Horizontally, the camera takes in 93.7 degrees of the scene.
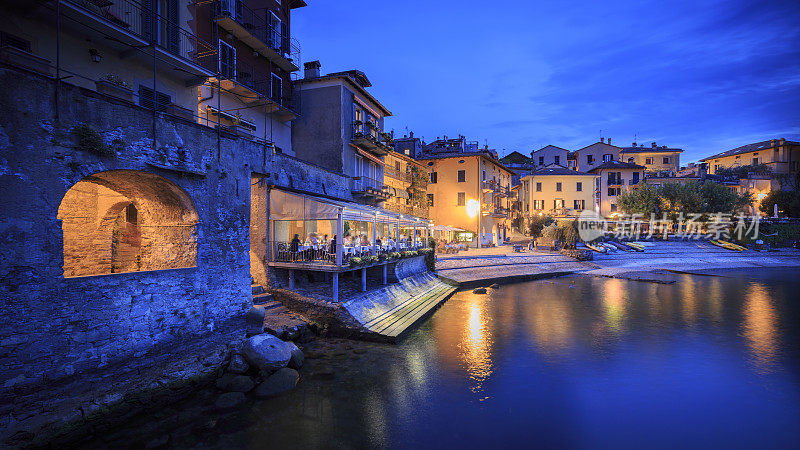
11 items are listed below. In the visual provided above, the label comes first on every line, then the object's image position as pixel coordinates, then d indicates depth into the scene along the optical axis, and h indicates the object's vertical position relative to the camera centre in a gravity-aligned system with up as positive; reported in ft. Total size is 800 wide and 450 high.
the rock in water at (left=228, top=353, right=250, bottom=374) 33.78 -11.87
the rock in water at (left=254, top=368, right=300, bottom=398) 32.22 -13.22
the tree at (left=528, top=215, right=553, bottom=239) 154.40 +2.04
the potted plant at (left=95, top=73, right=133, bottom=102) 37.50 +15.46
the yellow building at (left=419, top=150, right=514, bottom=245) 134.72 +14.51
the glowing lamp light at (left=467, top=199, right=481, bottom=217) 133.83 +7.93
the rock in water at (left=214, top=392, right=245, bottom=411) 29.91 -13.52
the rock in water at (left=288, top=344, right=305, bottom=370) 36.58 -12.50
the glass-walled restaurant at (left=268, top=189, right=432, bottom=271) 47.75 -0.28
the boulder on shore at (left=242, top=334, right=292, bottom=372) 34.22 -11.10
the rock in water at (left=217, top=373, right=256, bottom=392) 32.22 -12.94
